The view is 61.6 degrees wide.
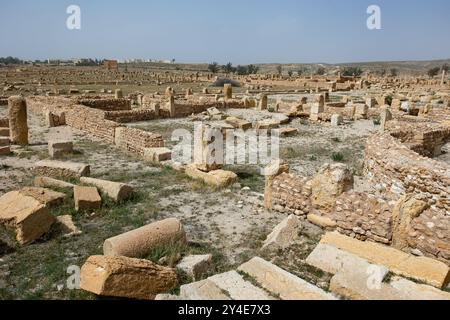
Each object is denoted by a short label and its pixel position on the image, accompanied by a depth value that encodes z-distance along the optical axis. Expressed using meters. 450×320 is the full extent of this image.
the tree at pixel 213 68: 87.00
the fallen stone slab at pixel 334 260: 5.07
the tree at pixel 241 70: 88.22
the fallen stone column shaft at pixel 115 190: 7.82
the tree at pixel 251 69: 90.94
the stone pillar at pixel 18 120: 13.09
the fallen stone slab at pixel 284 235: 5.91
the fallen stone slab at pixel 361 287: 4.34
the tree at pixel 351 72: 79.32
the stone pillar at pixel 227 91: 28.33
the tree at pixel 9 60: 167.15
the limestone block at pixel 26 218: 5.91
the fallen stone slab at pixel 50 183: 8.42
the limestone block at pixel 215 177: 9.03
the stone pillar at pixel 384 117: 15.44
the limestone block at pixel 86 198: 7.23
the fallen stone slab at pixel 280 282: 4.39
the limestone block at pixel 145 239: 5.22
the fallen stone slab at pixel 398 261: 4.87
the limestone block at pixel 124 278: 4.32
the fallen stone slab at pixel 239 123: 17.38
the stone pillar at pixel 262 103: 23.74
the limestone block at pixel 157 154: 11.23
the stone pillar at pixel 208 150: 9.72
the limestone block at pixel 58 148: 11.66
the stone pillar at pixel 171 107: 20.46
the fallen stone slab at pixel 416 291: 4.37
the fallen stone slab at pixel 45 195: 7.26
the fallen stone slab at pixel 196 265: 5.06
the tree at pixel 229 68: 92.97
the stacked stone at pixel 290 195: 7.30
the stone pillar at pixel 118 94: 25.88
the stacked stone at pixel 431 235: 5.28
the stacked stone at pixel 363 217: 6.01
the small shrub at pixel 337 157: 12.22
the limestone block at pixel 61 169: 9.41
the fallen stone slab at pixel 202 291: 4.41
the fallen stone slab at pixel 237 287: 4.47
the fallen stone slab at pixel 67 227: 6.30
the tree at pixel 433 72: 76.81
